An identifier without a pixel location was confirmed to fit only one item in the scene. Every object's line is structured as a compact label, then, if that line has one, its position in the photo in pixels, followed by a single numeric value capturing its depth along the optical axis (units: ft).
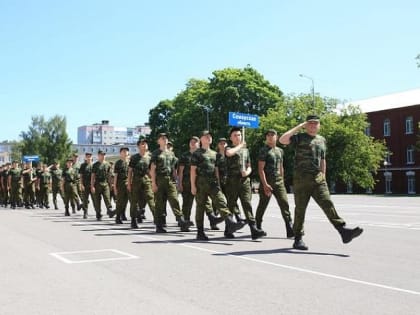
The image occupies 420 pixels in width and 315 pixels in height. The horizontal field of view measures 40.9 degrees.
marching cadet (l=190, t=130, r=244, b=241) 35.32
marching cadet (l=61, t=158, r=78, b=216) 66.59
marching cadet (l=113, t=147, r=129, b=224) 50.46
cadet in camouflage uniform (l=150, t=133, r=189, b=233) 40.65
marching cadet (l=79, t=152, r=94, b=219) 59.72
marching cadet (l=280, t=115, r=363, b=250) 29.45
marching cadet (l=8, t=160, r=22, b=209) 84.87
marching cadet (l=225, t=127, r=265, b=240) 34.86
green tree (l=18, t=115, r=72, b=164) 281.13
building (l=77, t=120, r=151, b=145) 619.67
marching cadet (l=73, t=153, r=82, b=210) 66.84
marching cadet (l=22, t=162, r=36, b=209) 84.43
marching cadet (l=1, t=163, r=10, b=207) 89.81
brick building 208.13
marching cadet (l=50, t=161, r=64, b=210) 80.28
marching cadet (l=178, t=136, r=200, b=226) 43.88
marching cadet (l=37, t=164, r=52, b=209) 82.64
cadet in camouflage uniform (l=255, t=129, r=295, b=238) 35.99
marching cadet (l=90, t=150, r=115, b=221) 55.67
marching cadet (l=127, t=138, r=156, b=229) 44.86
